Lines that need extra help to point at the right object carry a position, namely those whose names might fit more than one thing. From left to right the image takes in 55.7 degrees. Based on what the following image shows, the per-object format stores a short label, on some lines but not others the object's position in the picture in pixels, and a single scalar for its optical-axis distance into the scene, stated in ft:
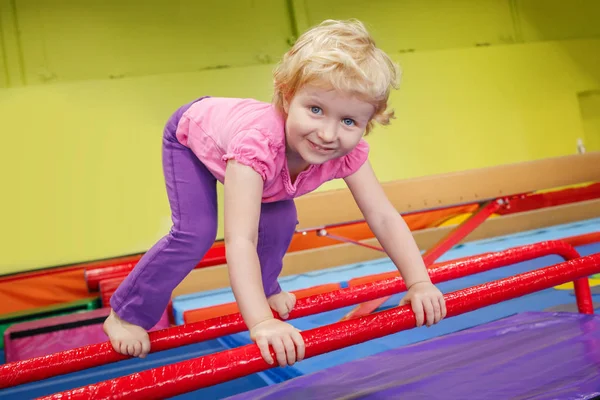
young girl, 3.61
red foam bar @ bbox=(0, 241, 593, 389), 3.81
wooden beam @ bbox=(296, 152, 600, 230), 9.32
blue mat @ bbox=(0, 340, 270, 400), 6.56
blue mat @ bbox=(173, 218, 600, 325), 10.66
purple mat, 4.53
